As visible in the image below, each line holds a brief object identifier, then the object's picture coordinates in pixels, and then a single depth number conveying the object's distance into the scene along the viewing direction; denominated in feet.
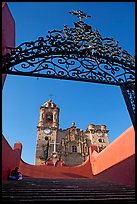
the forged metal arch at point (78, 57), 11.17
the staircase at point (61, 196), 8.49
